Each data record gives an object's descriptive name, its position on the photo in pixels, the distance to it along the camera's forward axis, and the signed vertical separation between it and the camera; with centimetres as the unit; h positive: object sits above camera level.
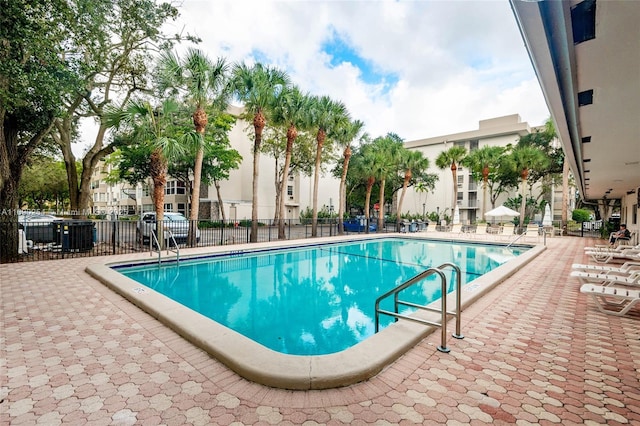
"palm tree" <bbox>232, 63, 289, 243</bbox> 1376 +575
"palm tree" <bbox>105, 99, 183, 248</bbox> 1024 +293
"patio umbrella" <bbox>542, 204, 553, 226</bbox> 2009 -46
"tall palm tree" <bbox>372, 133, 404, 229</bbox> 2320 +427
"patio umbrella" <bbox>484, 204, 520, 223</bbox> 2012 +0
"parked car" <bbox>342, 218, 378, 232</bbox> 2382 -111
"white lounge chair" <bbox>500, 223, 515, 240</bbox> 1989 -134
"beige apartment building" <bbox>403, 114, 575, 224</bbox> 3834 +464
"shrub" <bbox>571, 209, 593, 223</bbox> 3603 -33
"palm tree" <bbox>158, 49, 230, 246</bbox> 1180 +536
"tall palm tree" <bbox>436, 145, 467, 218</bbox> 2758 +516
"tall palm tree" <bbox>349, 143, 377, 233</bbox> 2339 +389
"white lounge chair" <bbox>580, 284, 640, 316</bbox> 438 -123
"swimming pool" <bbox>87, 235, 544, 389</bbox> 270 -149
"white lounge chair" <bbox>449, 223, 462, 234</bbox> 2211 -122
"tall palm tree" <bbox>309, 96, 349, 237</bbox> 1703 +562
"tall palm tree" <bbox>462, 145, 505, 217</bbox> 2770 +497
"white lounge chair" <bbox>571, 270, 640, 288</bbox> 511 -120
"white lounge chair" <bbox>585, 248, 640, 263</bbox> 878 -132
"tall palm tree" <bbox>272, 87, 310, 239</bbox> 1559 +543
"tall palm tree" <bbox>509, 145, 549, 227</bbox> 2494 +445
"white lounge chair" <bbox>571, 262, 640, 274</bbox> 592 -122
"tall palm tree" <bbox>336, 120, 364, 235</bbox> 1922 +496
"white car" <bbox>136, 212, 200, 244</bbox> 1209 -78
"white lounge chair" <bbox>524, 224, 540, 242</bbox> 1830 -122
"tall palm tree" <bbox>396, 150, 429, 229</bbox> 2571 +450
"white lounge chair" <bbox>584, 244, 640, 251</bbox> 1015 -125
